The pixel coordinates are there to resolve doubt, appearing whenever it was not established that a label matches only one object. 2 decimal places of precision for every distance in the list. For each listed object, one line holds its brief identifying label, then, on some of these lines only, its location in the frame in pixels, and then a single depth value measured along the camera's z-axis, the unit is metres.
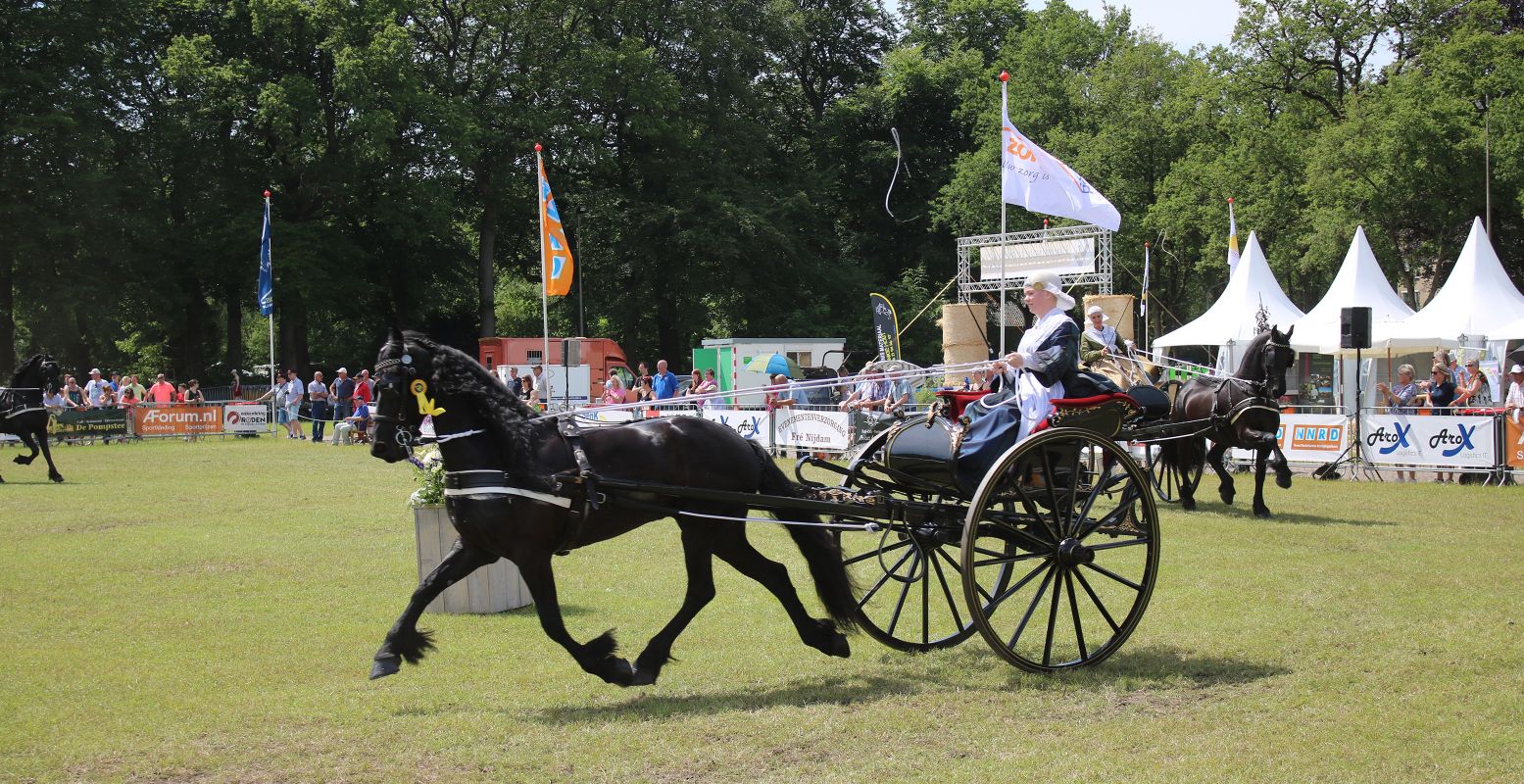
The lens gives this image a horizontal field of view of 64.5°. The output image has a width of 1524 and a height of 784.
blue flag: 33.91
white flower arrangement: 8.80
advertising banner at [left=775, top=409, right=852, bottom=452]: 21.66
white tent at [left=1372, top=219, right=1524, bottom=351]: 22.59
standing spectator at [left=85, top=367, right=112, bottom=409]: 32.84
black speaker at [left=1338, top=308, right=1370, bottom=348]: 17.83
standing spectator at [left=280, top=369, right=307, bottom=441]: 32.16
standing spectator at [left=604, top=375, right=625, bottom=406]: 26.11
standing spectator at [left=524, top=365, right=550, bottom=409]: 27.31
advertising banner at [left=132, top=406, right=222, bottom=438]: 31.47
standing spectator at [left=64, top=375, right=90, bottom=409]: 32.72
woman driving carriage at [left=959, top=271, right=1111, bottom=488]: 6.91
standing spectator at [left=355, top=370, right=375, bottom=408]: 29.95
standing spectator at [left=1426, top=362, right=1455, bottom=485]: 18.66
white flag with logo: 22.41
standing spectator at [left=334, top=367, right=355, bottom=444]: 31.61
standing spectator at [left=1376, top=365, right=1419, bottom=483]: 19.93
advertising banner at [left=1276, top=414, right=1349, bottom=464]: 18.91
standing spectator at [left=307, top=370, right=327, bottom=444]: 31.17
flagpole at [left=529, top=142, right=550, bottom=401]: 21.42
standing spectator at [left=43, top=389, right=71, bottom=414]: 30.12
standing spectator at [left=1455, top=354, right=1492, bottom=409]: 19.22
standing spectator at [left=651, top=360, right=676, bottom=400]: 23.20
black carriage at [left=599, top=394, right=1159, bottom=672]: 6.78
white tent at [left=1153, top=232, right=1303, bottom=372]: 26.19
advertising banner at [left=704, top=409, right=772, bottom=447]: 23.34
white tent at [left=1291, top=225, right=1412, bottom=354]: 24.00
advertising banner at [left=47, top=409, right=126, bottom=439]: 29.97
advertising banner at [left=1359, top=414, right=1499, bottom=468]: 17.39
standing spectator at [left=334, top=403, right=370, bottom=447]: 28.25
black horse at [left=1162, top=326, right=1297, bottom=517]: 13.77
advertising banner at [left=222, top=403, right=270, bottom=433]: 32.62
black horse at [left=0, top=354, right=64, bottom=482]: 19.80
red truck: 37.47
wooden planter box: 8.78
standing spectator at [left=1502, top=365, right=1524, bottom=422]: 16.95
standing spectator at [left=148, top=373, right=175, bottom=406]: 32.69
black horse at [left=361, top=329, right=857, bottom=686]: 6.50
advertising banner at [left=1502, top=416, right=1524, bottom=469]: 17.11
